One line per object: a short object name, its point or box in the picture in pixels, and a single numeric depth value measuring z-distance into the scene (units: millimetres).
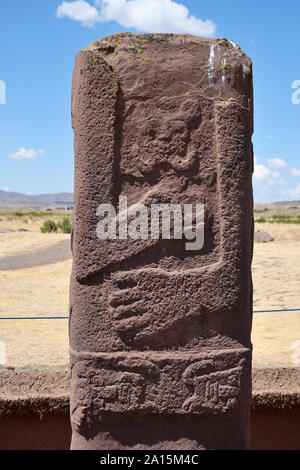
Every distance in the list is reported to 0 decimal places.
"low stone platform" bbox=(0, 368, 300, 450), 3396
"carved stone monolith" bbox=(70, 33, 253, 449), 2523
